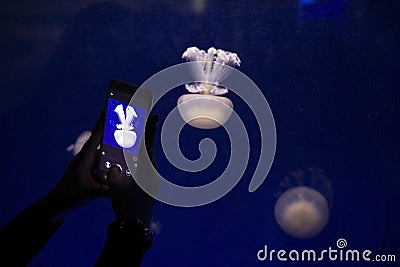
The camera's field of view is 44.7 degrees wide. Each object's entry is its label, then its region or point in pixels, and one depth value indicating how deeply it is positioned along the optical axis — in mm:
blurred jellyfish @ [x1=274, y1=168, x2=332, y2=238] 2086
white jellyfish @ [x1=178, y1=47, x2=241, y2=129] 2109
